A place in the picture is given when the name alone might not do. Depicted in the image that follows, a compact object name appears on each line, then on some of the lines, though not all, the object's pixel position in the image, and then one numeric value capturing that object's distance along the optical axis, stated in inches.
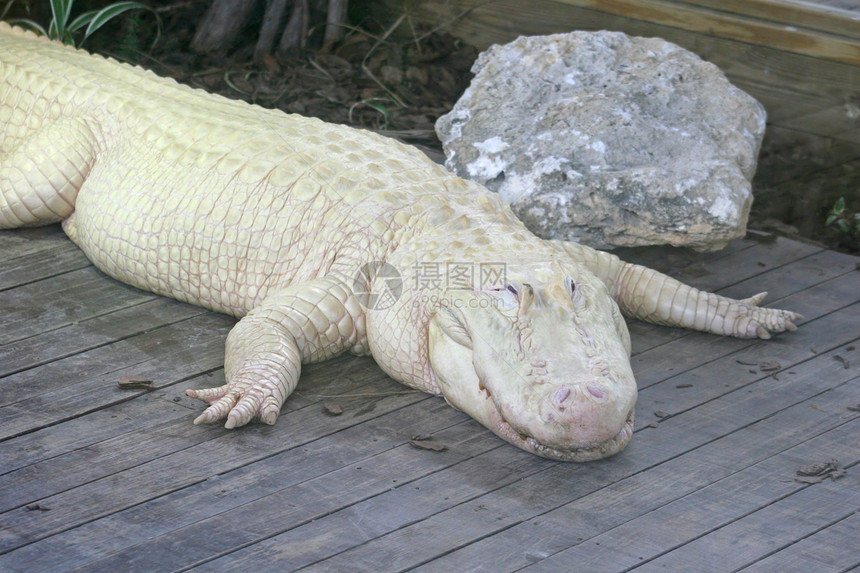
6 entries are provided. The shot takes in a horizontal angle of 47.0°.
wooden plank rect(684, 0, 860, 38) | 178.5
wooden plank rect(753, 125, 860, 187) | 189.2
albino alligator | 112.0
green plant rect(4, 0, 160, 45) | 229.1
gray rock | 157.0
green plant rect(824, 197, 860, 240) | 182.2
